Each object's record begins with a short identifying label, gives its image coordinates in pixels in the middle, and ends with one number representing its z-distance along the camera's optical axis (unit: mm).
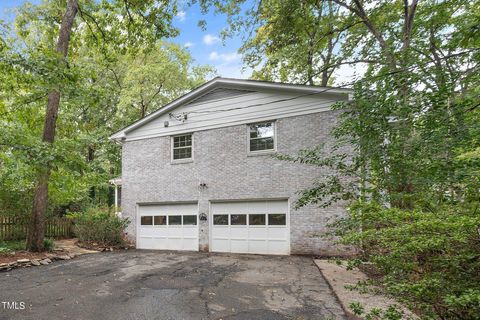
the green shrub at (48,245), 9508
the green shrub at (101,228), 11492
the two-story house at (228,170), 9469
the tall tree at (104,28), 9227
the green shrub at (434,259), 2092
